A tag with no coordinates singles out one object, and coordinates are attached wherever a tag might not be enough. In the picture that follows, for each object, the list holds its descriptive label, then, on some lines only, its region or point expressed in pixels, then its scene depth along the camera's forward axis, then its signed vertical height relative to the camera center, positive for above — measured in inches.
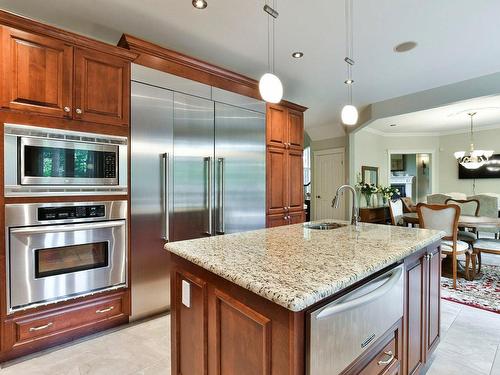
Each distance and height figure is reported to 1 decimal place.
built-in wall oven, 70.0 -18.8
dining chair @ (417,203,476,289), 124.0 -19.3
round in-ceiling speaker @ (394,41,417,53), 106.3 +57.6
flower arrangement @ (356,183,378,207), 226.4 -3.2
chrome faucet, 79.3 -8.3
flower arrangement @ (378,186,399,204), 235.4 -6.2
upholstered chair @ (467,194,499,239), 177.9 -14.4
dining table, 129.9 -19.4
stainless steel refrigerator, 90.0 +6.0
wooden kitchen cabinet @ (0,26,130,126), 69.6 +31.5
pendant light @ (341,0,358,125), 85.5 +57.1
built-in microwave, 69.9 +7.3
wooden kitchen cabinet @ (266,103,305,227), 135.2 +11.5
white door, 240.1 +4.8
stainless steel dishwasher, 32.9 -20.2
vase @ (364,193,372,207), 230.6 -12.2
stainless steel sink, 86.5 -13.4
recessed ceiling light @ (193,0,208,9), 80.1 +56.4
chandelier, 200.5 +22.4
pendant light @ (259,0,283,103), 70.6 +26.4
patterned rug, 107.5 -48.3
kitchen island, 32.8 -18.1
